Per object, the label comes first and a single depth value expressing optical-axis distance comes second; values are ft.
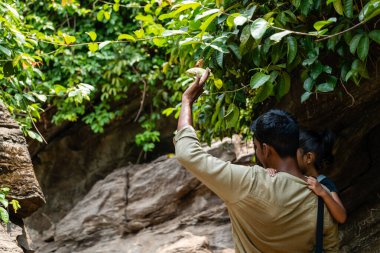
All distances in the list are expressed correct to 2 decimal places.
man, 9.40
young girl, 12.58
